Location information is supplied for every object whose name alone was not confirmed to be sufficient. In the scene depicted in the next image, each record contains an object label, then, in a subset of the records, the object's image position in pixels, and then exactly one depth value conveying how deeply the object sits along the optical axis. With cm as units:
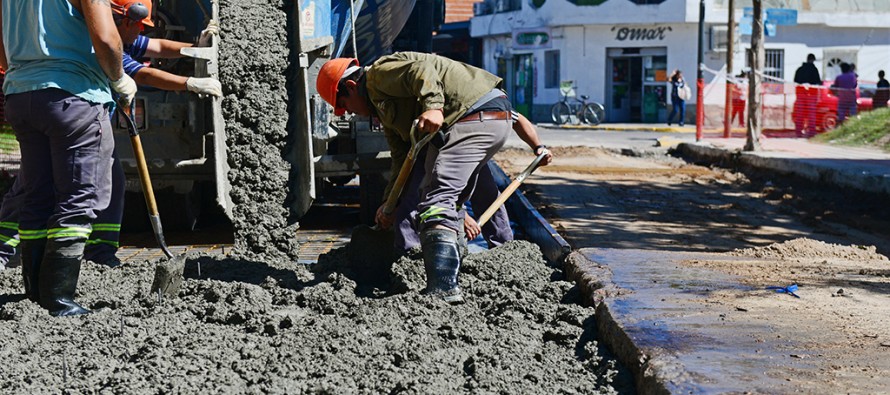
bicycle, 3338
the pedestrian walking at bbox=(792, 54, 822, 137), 2266
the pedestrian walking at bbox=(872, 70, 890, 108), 2292
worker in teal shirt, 508
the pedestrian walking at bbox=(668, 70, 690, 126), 3159
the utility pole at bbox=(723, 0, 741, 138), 2280
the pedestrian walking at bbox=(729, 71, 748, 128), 2459
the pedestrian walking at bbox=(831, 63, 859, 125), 2233
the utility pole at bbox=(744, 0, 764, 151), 1831
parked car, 2241
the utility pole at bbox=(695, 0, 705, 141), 2215
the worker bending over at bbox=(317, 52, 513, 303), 530
